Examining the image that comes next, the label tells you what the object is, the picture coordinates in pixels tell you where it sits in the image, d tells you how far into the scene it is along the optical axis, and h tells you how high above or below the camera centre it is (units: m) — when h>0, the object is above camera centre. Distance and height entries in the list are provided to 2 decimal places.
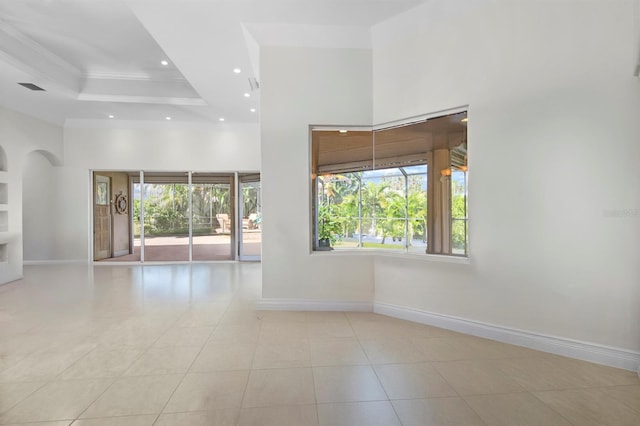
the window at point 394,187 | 3.88 +0.27
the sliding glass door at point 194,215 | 8.89 -0.15
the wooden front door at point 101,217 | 8.82 -0.20
